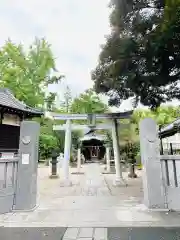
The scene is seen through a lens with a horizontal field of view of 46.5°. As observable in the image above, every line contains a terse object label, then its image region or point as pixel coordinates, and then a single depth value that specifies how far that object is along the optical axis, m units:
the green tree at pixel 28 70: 18.91
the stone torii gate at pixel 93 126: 9.05
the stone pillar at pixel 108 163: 15.80
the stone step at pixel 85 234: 3.22
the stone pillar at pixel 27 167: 4.81
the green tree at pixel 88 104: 25.81
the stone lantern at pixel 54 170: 11.96
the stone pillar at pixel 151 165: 4.87
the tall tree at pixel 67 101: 28.15
